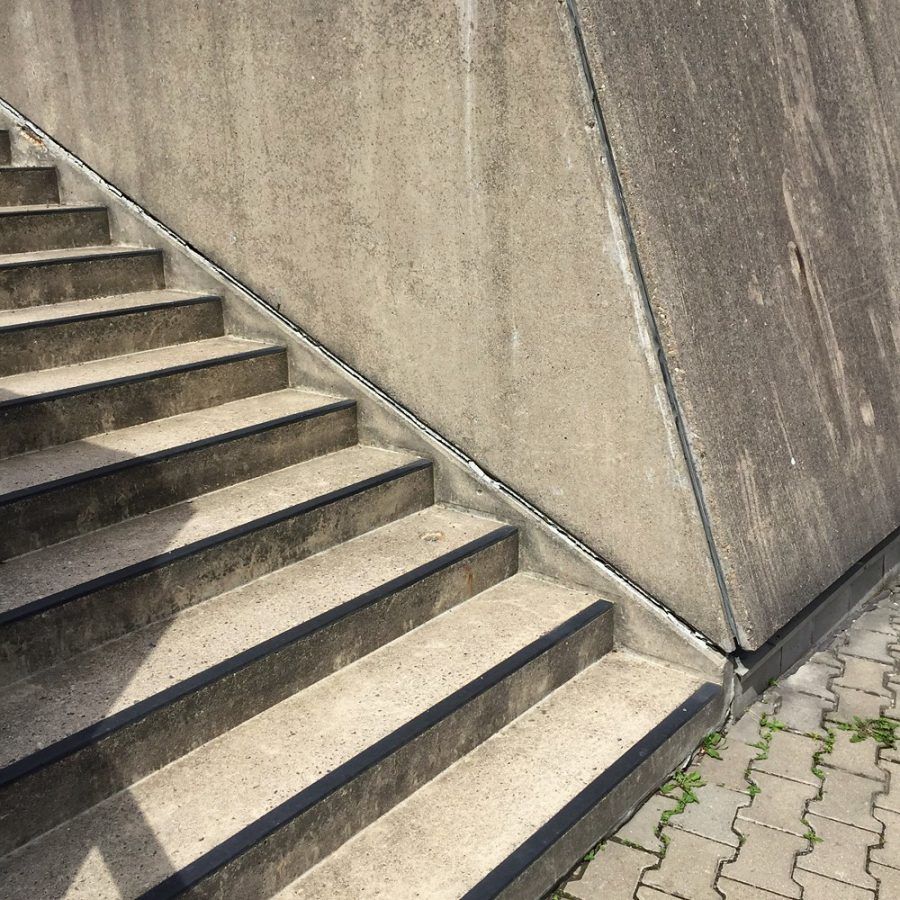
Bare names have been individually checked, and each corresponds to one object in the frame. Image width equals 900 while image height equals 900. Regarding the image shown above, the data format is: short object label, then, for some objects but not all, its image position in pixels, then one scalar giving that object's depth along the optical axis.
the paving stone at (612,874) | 2.94
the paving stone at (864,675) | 4.05
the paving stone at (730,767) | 3.47
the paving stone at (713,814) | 3.20
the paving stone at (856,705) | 3.85
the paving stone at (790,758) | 3.51
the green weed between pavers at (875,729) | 3.68
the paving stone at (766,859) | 2.97
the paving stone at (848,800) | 3.25
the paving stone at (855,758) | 3.50
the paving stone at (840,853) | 3.01
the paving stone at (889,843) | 3.06
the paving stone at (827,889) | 2.91
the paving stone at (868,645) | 4.31
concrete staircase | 2.71
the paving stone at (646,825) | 3.17
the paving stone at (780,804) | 3.24
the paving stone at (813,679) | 4.04
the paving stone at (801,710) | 3.80
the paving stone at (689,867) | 2.95
